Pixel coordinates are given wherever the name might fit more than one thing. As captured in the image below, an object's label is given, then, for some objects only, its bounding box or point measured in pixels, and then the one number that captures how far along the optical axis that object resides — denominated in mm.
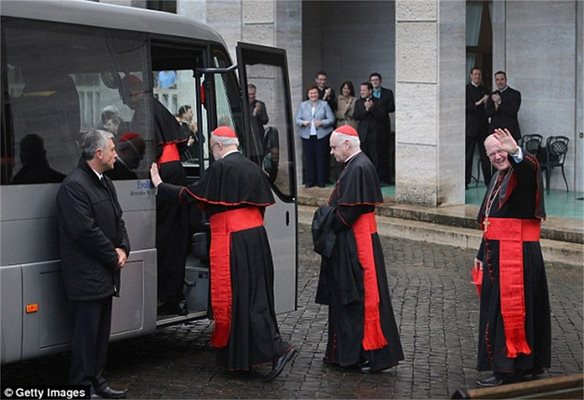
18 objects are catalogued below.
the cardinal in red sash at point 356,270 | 9820
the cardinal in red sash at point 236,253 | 9477
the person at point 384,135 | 20391
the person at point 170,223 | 9984
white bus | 8531
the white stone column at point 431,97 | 17922
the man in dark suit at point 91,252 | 8578
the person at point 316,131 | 20281
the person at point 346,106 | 20672
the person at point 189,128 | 10547
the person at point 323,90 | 20609
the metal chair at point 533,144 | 19903
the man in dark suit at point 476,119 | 19578
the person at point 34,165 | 8570
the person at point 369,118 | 20172
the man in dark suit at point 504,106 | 19359
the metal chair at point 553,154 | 19781
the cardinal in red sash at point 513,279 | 9250
